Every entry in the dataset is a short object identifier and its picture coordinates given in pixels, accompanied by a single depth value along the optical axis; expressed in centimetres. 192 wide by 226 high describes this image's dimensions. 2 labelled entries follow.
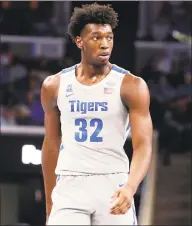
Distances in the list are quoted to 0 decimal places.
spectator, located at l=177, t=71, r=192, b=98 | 1590
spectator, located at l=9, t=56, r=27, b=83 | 1686
